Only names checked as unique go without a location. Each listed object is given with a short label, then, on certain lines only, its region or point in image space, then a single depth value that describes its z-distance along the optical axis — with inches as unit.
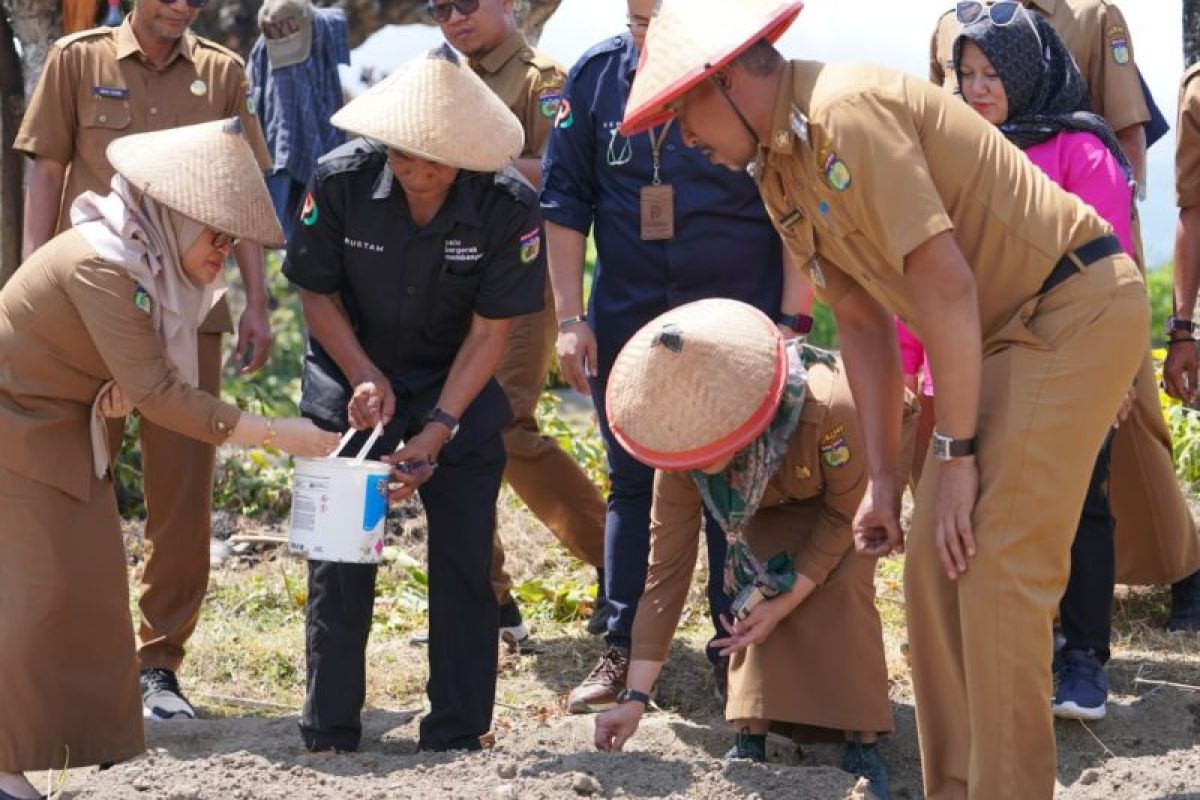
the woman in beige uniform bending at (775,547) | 303.7
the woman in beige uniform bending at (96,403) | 325.1
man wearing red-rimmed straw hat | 258.8
